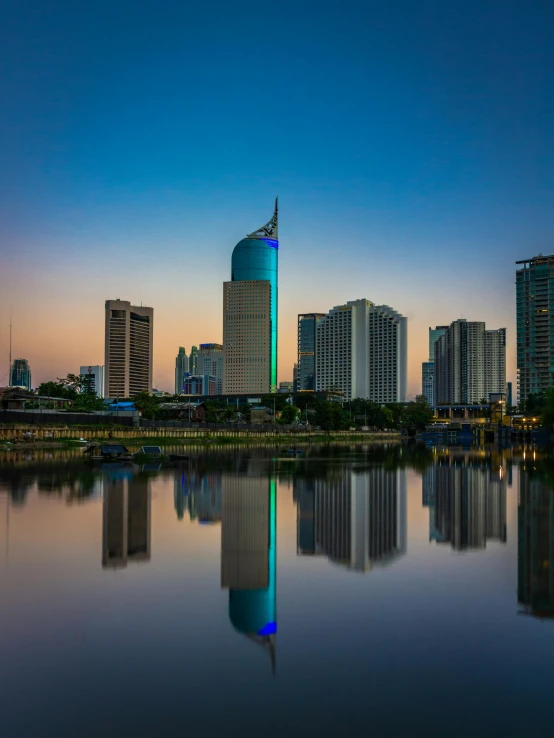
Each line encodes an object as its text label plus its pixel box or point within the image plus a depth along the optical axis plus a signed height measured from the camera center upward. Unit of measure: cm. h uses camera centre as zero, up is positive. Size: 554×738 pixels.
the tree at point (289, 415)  17516 -468
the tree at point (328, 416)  16250 -469
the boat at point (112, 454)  6694 -602
